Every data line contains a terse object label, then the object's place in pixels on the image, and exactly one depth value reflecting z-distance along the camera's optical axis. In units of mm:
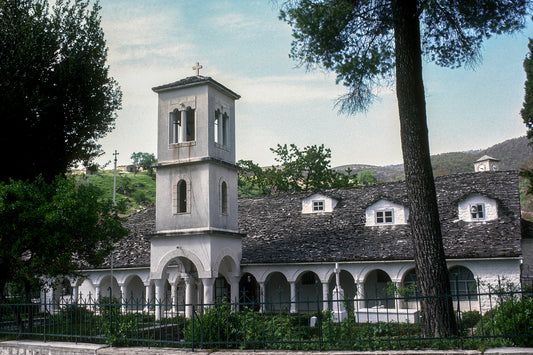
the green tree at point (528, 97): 30781
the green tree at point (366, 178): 82188
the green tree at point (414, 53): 10617
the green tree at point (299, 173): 43125
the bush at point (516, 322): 8938
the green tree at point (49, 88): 16250
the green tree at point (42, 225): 15203
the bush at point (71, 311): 11530
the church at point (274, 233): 22266
